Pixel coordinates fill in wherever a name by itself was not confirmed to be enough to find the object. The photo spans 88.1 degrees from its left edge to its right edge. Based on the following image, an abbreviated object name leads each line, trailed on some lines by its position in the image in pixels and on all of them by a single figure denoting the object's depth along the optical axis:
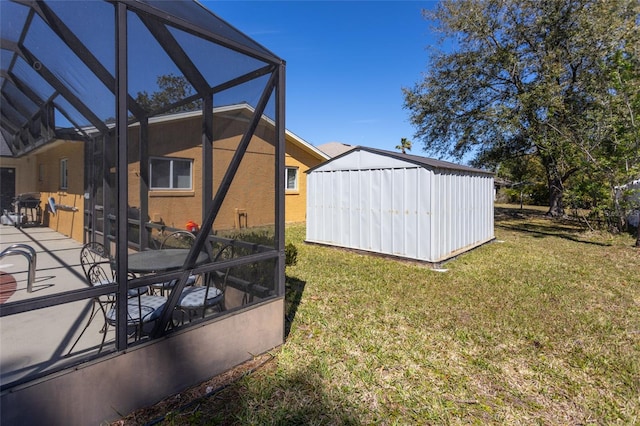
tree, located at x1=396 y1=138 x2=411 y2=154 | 34.91
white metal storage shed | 6.48
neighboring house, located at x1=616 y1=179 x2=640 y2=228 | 8.61
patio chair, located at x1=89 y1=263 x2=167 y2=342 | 2.26
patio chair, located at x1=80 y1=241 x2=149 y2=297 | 2.71
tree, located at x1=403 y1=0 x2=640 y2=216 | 10.67
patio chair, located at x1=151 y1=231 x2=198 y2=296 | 2.72
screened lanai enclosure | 1.98
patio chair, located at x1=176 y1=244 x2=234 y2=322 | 2.65
